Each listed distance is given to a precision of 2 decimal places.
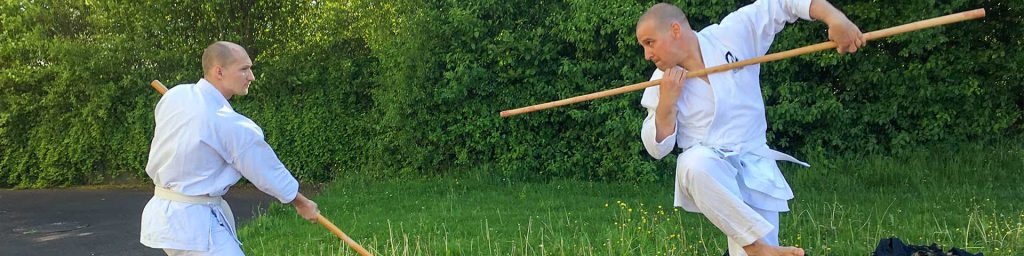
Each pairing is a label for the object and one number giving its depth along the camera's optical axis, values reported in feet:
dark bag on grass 11.52
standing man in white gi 10.49
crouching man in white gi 10.64
